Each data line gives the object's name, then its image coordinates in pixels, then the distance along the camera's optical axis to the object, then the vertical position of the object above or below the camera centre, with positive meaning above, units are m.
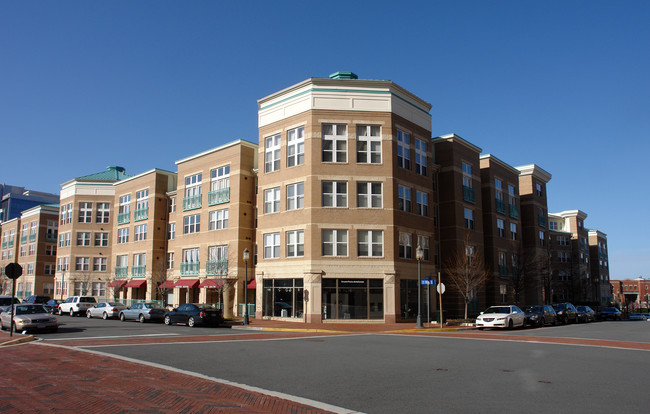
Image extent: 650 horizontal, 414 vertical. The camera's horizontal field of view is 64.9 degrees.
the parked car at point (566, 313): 39.08 -2.42
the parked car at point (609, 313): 49.69 -3.10
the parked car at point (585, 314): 42.16 -2.70
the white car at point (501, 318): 28.97 -2.09
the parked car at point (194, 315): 29.64 -2.00
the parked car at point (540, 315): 32.62 -2.26
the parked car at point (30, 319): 23.50 -1.77
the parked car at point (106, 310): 36.25 -2.06
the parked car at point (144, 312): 32.81 -2.02
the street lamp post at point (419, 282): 29.30 -0.05
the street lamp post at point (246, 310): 30.77 -1.77
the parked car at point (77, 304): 40.65 -1.88
